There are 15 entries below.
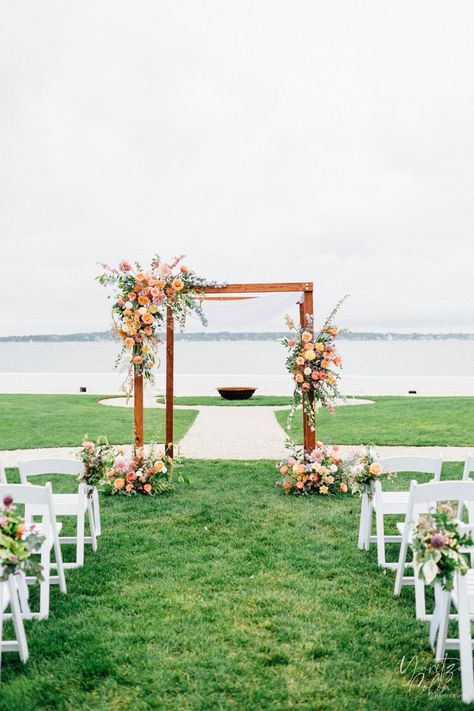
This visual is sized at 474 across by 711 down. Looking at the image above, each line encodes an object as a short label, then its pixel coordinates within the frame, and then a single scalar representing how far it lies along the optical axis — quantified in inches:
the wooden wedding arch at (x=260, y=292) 318.0
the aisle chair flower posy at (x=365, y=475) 222.7
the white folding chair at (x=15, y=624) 137.6
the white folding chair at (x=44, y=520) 156.3
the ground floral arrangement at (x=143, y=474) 306.8
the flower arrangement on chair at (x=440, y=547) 124.4
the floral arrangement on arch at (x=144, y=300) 306.2
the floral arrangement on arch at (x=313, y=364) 309.6
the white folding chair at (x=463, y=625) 127.0
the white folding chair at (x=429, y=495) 150.5
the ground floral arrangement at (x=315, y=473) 309.0
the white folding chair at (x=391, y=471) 206.1
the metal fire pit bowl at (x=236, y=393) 756.6
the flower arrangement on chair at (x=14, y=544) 125.5
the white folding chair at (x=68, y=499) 203.2
